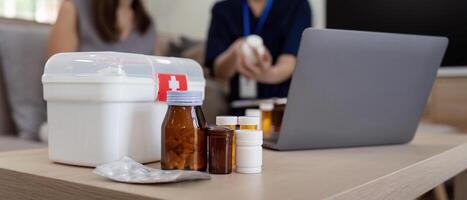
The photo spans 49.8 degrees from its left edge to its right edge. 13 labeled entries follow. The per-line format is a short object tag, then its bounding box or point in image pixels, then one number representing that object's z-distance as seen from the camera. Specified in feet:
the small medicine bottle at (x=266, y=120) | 3.60
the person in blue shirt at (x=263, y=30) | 6.23
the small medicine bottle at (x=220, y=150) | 2.02
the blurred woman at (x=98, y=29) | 5.66
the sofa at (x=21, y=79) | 5.73
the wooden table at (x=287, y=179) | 1.66
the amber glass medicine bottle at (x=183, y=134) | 2.02
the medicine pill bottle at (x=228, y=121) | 2.20
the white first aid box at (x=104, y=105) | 2.11
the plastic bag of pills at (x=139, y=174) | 1.73
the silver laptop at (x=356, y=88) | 2.58
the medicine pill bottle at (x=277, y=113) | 3.36
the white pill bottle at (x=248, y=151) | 2.05
